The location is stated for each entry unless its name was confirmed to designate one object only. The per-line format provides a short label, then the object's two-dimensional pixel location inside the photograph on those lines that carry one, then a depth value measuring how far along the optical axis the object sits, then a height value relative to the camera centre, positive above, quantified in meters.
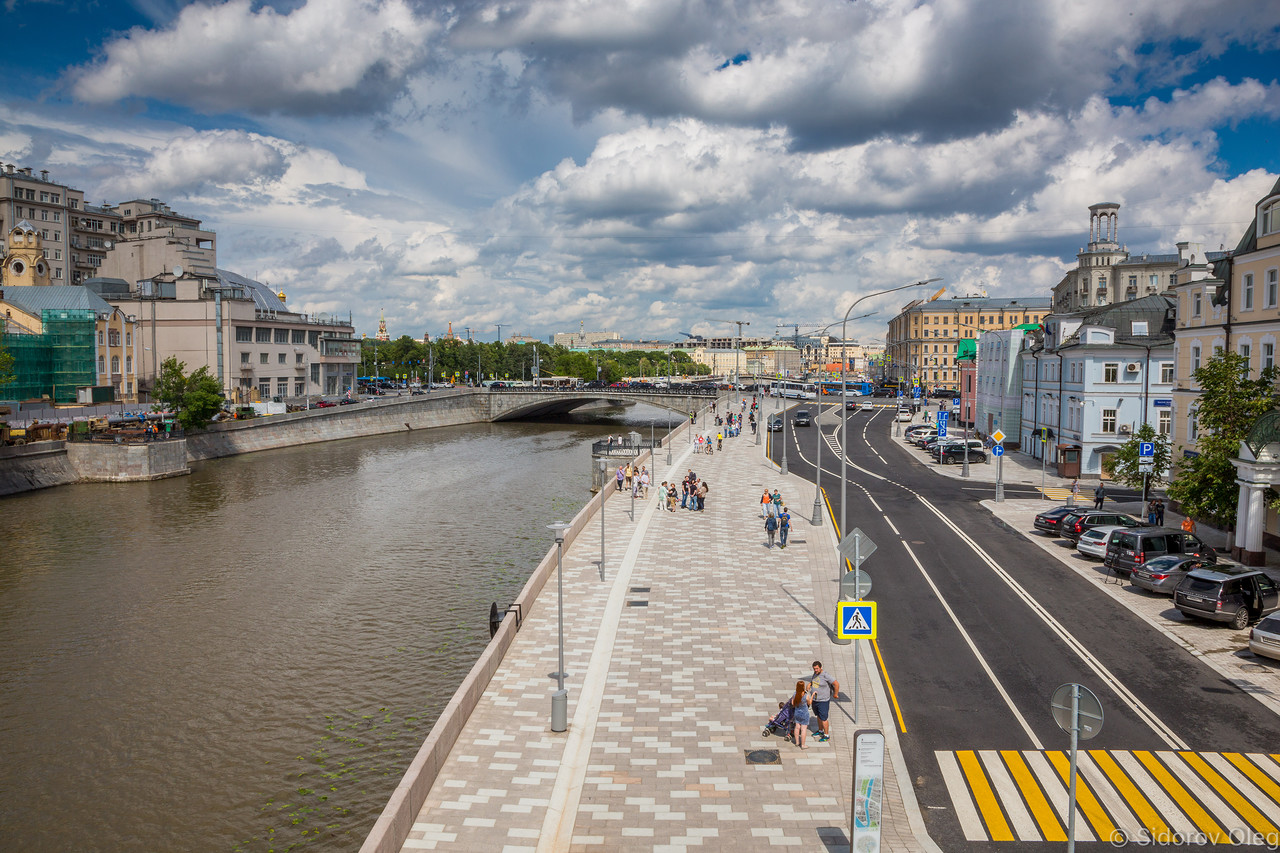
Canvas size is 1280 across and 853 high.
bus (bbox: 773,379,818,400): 126.62 -1.51
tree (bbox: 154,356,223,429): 66.00 -1.71
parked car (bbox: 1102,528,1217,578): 25.80 -5.20
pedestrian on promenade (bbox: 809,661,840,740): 14.80 -5.87
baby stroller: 14.80 -6.21
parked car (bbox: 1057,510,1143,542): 30.75 -5.16
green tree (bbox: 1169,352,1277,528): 27.28 -1.37
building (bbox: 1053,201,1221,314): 109.69 +15.86
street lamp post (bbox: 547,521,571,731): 14.95 -6.08
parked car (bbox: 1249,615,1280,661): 18.42 -5.72
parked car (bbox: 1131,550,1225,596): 24.00 -5.55
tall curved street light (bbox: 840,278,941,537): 25.40 -2.66
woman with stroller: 14.44 -5.94
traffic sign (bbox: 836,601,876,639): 15.28 -4.46
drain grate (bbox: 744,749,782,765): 13.97 -6.49
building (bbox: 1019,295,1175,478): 47.94 +0.32
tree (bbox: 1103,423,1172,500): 36.59 -3.45
